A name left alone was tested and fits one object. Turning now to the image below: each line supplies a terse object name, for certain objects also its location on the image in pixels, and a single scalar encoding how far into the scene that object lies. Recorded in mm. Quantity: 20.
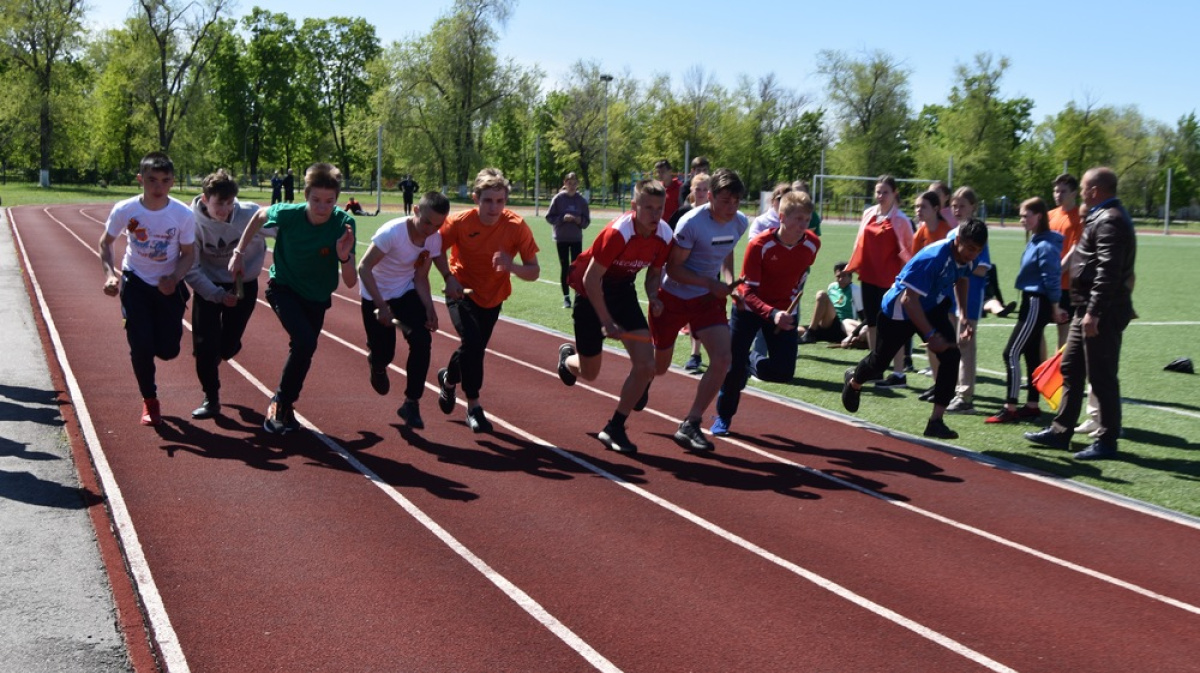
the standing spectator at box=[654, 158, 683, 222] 12512
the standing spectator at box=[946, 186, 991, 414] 9117
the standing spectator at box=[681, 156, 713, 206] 11408
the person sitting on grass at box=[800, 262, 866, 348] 13211
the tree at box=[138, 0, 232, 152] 74562
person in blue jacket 8805
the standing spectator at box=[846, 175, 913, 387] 10180
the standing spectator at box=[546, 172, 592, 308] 16078
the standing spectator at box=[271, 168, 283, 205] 44125
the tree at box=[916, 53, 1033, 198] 80250
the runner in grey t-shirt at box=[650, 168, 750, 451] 7742
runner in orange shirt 8125
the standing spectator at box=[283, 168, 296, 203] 45469
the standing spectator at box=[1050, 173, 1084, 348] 9625
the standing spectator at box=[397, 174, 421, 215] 44906
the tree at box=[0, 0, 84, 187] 70000
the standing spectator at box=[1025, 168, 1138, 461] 7746
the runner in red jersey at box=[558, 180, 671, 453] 7449
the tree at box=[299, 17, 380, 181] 98688
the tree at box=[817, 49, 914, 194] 82688
